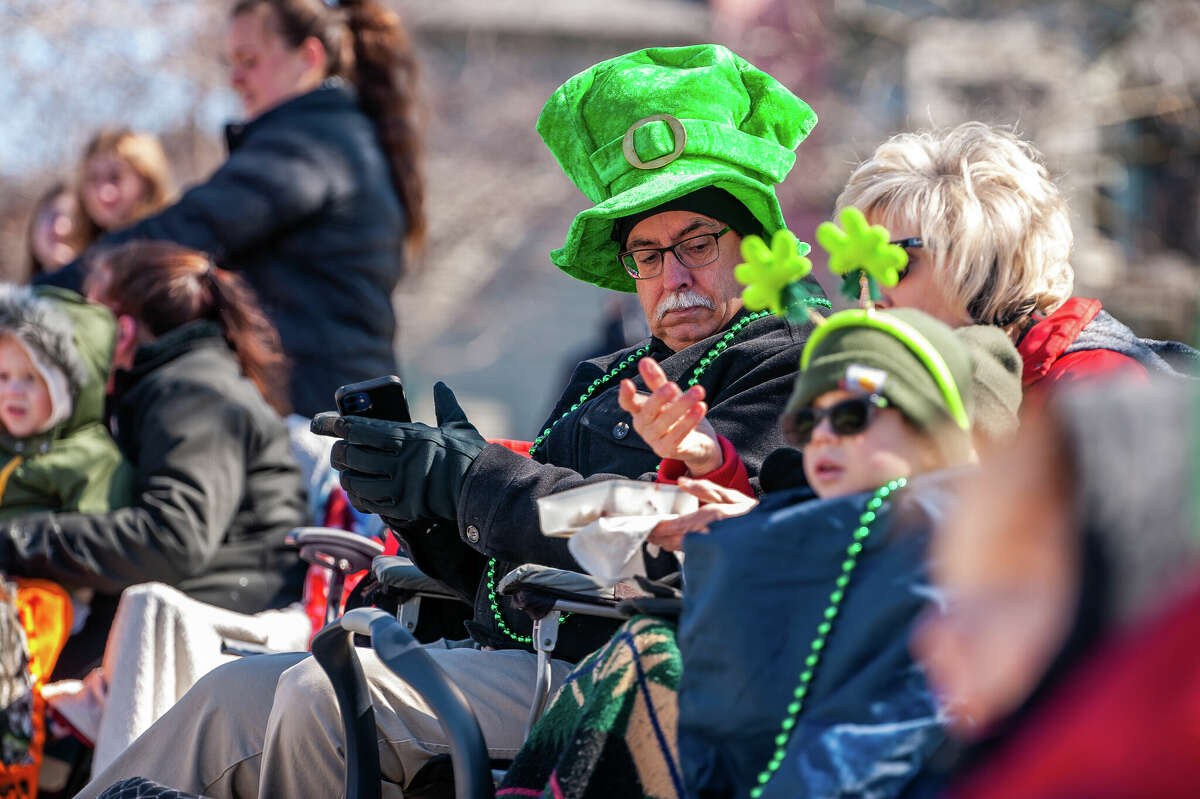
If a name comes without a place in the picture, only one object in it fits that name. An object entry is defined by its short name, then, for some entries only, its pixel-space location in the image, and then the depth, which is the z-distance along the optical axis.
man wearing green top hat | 4.62
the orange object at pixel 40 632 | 6.67
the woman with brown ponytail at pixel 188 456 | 7.26
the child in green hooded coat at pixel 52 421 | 7.55
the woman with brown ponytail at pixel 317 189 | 8.91
